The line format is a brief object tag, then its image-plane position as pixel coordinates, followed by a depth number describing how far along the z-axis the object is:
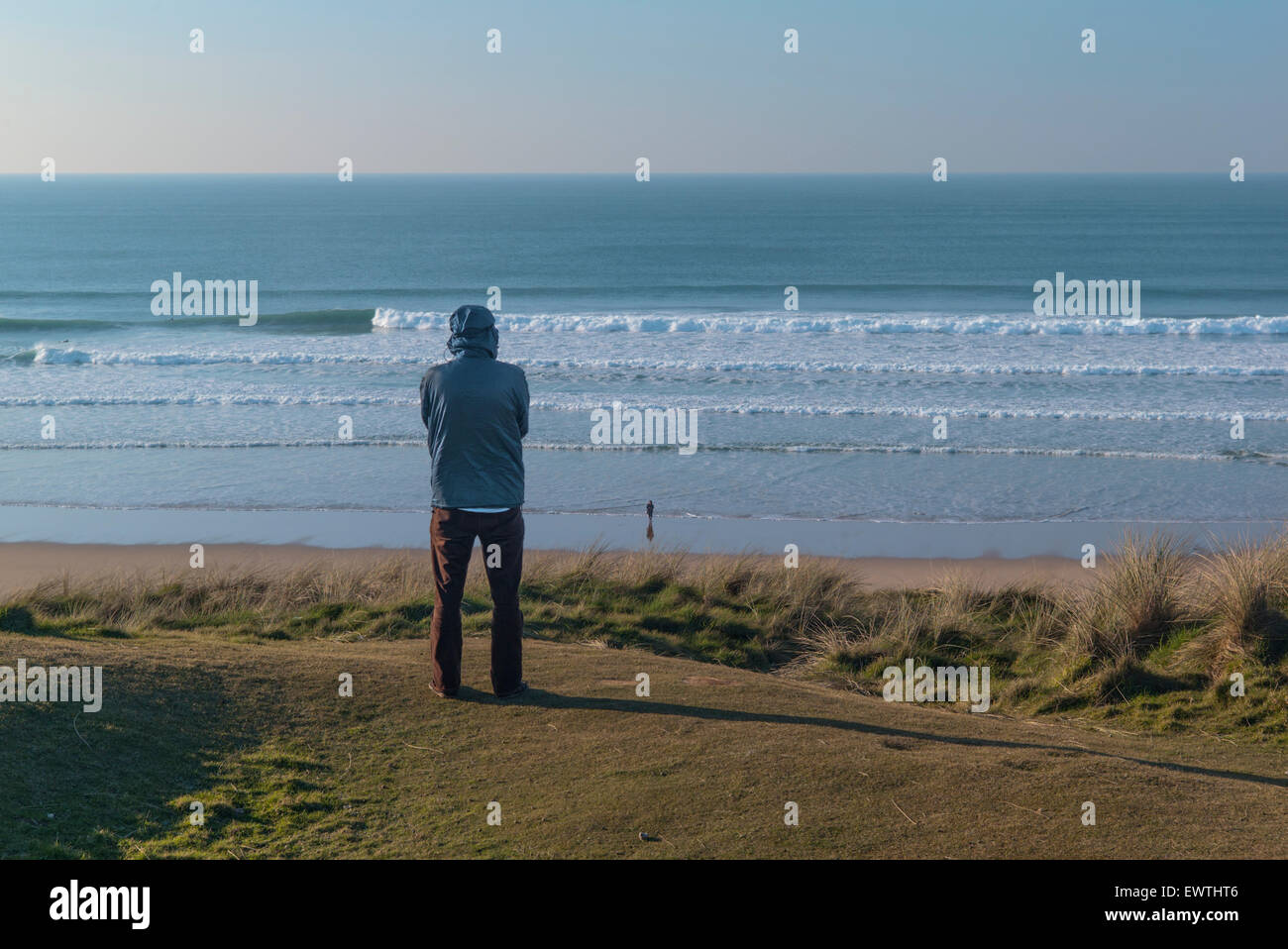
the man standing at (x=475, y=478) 5.88
